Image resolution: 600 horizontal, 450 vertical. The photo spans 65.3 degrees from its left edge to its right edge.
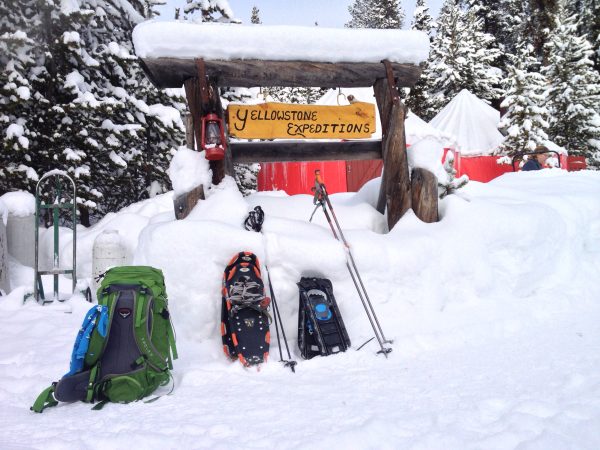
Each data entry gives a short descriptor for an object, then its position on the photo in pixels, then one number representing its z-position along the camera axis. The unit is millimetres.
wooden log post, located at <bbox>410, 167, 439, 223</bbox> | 5281
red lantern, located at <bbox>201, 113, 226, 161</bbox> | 4711
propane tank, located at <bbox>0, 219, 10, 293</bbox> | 7145
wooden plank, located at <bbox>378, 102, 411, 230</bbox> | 5324
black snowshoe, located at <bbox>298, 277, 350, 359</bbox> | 3891
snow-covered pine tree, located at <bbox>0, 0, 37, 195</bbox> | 9641
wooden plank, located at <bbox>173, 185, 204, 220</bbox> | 4758
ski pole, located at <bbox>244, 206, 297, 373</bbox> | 3660
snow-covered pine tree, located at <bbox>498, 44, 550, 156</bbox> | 19156
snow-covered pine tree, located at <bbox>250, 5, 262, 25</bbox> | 52000
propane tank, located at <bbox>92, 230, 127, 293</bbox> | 7320
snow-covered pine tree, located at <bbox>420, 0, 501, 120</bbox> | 27734
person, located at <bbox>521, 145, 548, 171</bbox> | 10156
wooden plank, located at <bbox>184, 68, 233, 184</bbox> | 4797
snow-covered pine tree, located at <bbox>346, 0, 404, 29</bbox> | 43125
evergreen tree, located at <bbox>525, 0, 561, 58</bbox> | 27936
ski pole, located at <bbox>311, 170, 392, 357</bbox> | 3867
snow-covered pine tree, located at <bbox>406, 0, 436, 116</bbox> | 27438
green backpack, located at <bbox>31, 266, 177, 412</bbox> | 3043
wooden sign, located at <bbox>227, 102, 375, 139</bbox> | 5121
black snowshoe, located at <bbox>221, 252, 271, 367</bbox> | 3691
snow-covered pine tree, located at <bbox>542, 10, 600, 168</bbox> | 20438
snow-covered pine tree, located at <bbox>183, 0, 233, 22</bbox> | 13609
